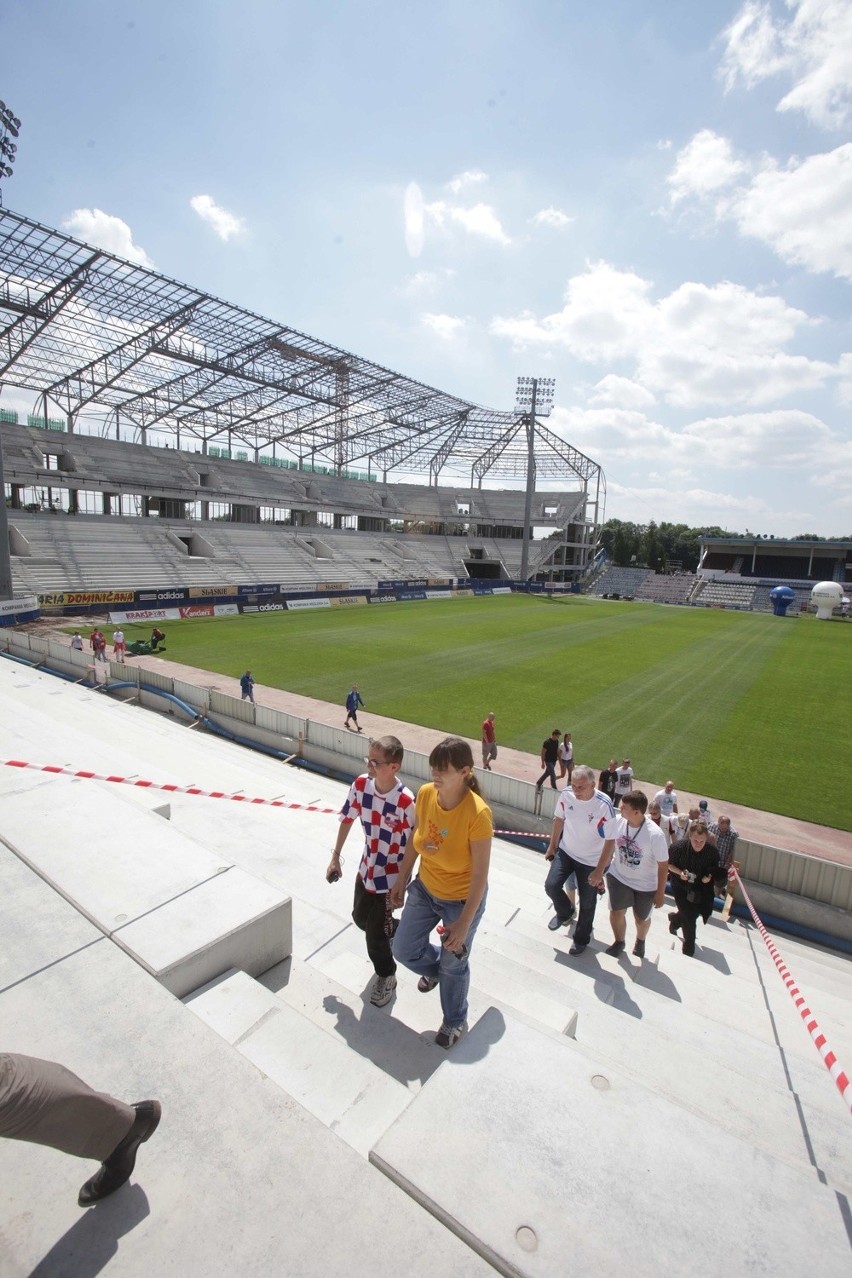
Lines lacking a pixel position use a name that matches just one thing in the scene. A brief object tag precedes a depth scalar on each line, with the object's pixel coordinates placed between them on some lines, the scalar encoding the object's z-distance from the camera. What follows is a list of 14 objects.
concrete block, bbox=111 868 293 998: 3.02
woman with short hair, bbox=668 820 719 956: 5.95
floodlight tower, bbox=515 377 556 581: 65.00
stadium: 1.90
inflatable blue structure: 57.00
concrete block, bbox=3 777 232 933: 3.47
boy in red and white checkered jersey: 3.50
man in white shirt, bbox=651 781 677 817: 9.34
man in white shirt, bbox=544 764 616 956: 4.88
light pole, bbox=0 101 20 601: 22.22
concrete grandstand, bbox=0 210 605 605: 34.08
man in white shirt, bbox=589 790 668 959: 5.11
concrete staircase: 1.83
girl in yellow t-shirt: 3.06
